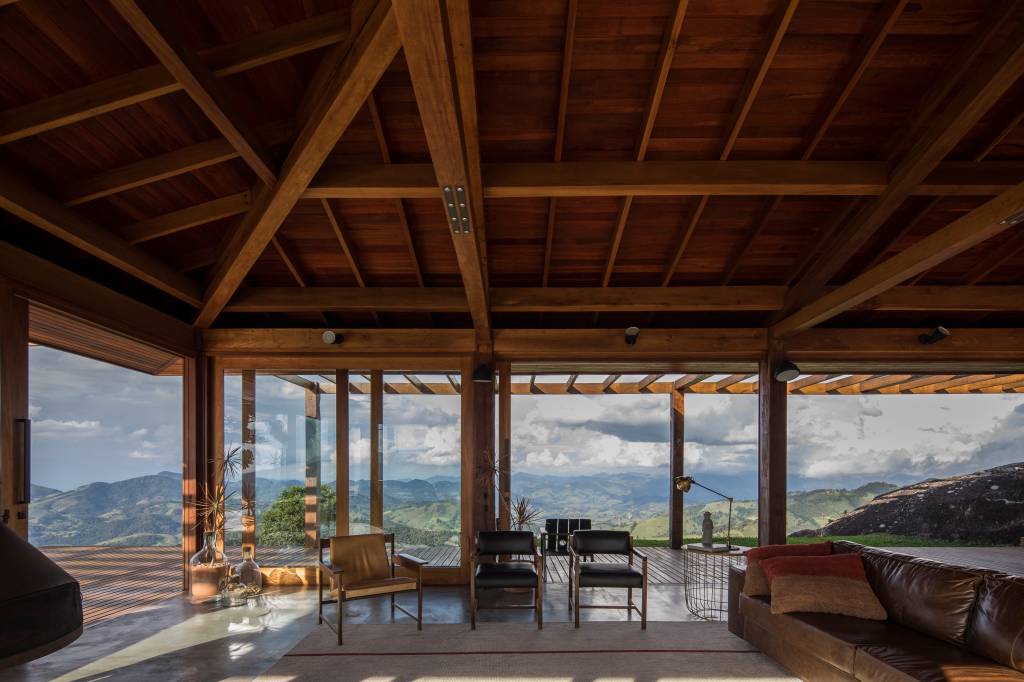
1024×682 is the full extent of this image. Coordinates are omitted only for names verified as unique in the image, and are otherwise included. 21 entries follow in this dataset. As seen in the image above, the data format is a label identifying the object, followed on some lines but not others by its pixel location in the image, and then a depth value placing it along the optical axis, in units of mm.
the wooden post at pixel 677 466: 10688
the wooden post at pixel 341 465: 7766
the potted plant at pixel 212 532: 6859
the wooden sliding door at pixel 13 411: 4668
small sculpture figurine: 6320
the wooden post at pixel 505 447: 8039
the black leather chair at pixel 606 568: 5812
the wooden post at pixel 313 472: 7762
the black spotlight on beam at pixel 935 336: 7852
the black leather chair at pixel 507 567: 5863
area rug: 4688
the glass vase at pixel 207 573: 6847
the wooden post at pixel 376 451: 7832
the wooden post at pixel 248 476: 7691
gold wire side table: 6319
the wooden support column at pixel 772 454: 7730
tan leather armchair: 5629
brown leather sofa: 3627
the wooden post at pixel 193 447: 7383
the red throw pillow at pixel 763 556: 5277
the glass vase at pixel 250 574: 6797
